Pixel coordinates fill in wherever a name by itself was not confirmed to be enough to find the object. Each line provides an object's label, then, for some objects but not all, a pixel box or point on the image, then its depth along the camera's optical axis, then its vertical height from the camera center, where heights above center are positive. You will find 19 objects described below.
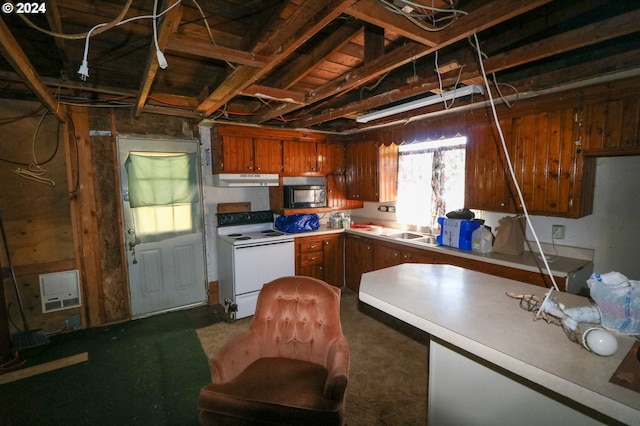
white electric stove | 3.60 -0.93
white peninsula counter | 1.01 -0.66
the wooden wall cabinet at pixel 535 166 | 2.49 +0.16
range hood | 3.77 +0.11
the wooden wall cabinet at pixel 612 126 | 2.15 +0.43
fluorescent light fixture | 2.09 +0.66
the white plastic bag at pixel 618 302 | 1.24 -0.51
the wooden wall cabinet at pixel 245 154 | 3.74 +0.44
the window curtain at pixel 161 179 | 3.50 +0.11
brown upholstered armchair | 1.49 -1.10
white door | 3.52 -0.44
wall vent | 3.13 -1.10
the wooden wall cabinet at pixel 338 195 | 4.77 -0.15
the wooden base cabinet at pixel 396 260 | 2.58 -0.84
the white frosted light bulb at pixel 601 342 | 1.09 -0.60
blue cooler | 3.13 -0.52
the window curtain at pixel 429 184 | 3.63 +0.01
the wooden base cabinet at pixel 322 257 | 4.14 -1.04
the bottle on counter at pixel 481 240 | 3.03 -0.58
